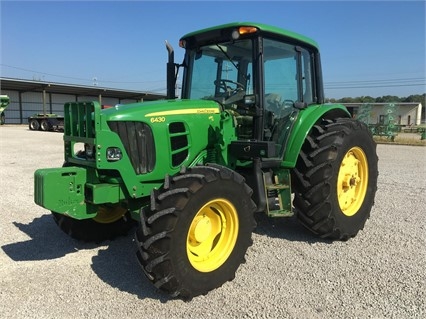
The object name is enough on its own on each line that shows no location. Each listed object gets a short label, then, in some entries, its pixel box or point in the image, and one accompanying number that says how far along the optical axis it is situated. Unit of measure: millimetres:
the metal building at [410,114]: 60281
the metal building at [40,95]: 39797
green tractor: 3258
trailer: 29266
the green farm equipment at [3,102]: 29059
